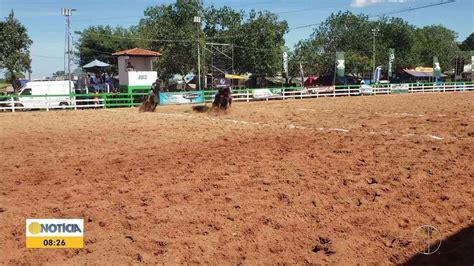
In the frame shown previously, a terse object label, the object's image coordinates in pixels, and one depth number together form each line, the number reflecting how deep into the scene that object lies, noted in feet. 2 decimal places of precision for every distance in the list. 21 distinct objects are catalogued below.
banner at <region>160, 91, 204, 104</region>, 99.45
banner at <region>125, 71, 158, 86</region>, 100.92
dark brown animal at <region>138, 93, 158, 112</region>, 73.79
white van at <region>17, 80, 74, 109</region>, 86.12
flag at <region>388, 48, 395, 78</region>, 166.61
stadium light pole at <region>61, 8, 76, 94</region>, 114.45
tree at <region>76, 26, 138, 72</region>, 217.56
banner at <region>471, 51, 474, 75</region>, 165.67
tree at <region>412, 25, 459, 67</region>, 289.53
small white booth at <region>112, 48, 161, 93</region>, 101.35
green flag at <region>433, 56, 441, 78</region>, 162.61
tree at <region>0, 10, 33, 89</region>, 113.60
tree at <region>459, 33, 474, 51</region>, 458.09
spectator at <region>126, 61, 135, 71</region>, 106.11
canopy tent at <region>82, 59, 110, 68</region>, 102.63
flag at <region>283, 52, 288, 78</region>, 133.47
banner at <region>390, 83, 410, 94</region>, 140.48
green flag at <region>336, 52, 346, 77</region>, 135.08
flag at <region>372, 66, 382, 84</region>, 146.10
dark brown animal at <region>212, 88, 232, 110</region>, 68.07
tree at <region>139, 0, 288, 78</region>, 183.01
